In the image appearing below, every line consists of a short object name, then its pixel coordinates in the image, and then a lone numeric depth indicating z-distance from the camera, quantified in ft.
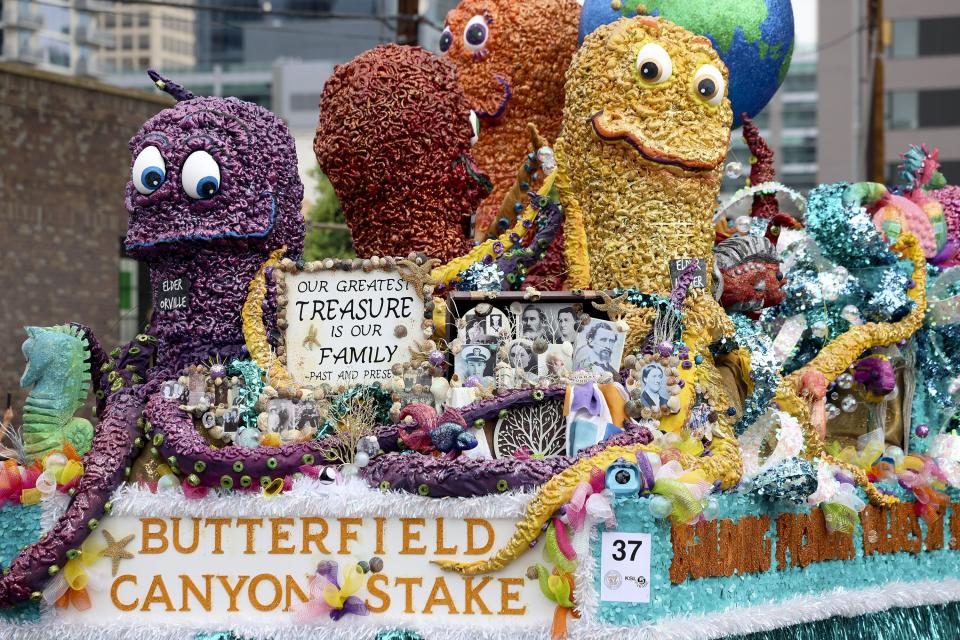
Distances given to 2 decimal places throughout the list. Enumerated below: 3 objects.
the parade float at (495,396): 27.89
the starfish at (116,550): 29.09
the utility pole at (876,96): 68.95
